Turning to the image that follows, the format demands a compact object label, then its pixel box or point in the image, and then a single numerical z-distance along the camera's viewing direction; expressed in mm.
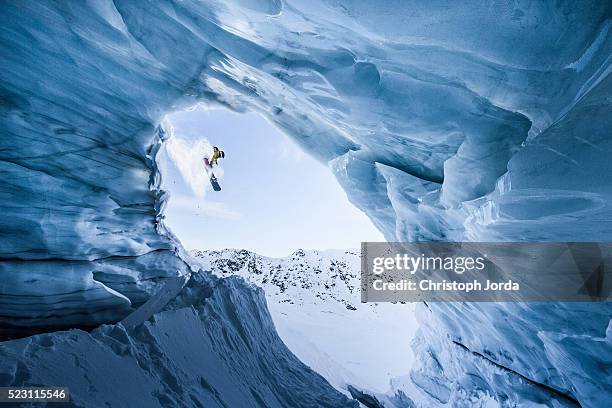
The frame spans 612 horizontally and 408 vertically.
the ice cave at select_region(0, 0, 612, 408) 3182
